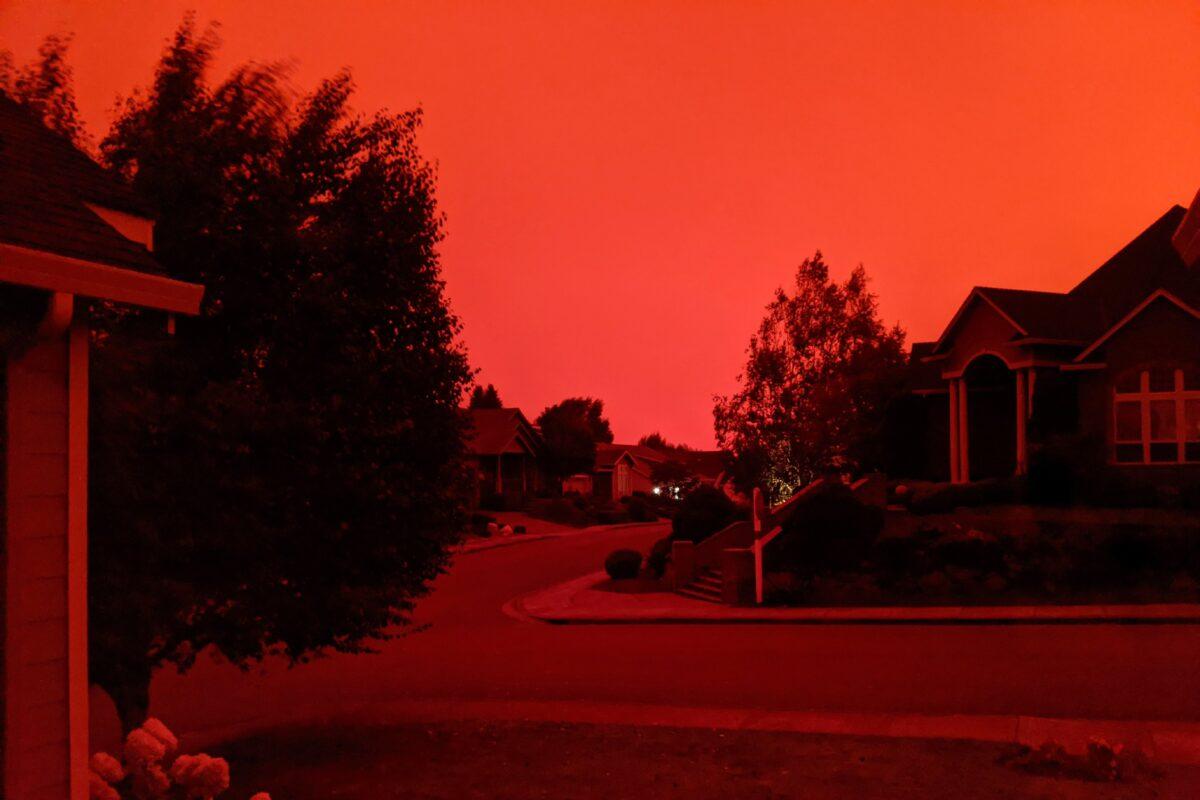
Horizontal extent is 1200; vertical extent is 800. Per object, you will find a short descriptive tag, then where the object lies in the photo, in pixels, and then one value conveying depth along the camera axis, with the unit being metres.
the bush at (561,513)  60.00
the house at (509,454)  64.44
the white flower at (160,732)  6.50
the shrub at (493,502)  60.28
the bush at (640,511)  66.06
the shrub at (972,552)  21.75
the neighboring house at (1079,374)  25.48
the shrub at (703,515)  30.12
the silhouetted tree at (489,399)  117.44
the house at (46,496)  4.94
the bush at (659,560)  30.30
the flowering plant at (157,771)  6.21
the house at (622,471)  91.50
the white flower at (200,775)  6.46
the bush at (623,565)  29.81
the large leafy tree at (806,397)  31.12
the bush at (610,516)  63.09
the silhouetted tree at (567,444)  72.75
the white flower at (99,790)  5.93
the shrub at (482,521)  48.07
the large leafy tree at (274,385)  7.73
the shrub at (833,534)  23.58
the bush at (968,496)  24.91
